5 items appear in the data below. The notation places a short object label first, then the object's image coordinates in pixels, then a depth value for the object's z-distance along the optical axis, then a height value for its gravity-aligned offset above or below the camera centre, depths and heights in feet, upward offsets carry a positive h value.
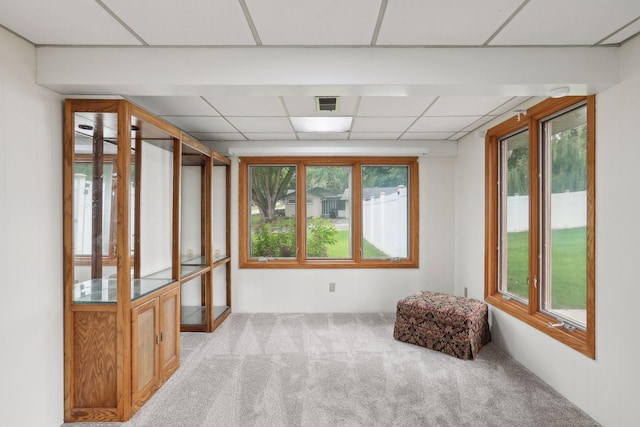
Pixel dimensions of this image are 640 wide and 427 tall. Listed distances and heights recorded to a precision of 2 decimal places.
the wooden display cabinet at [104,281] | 7.75 -1.58
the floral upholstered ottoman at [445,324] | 11.32 -3.81
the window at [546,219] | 8.55 -0.20
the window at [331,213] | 16.48 +0.01
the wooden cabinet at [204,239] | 13.75 -1.10
